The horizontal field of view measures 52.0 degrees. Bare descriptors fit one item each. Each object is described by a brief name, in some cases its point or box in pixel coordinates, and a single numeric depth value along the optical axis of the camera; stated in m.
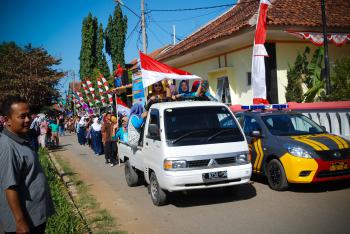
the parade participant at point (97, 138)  16.53
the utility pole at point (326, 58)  11.66
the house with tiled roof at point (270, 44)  12.86
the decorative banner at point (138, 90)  12.68
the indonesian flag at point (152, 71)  10.01
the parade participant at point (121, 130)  11.42
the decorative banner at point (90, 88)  25.97
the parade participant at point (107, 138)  13.30
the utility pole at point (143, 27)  18.19
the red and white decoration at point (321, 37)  12.40
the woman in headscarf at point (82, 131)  22.56
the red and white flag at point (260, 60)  11.06
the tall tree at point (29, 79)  17.64
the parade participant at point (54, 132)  21.46
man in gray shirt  2.77
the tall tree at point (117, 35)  39.78
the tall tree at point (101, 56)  43.91
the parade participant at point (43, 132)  19.27
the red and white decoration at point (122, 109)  13.32
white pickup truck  6.24
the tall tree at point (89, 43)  44.36
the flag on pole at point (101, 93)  22.10
